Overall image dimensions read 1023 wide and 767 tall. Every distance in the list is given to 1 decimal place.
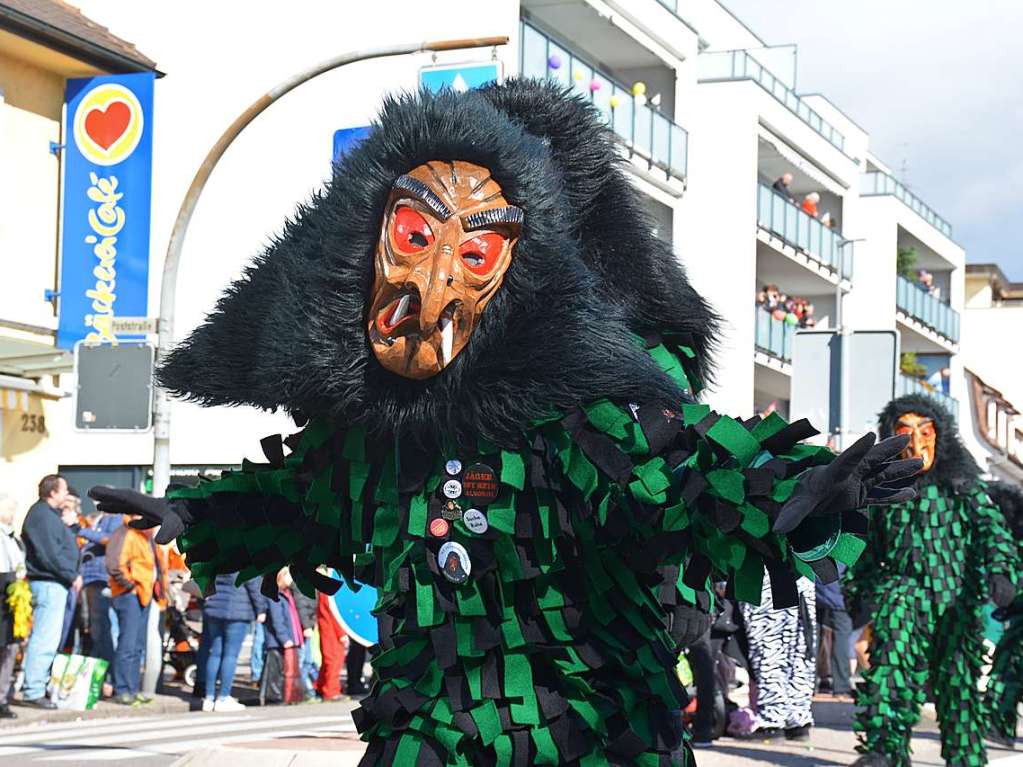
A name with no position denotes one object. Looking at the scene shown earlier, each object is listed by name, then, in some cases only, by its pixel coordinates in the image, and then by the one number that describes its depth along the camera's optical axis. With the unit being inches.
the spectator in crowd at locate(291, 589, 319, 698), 583.5
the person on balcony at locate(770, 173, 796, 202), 1379.2
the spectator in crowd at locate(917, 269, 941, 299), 1857.5
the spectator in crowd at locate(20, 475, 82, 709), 485.1
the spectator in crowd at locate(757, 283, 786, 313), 1341.0
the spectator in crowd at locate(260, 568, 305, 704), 555.8
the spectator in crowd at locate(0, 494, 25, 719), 471.2
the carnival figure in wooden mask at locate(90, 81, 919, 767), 143.3
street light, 501.7
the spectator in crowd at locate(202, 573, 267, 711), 519.5
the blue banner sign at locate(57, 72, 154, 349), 728.3
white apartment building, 957.8
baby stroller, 609.6
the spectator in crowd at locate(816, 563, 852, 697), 590.6
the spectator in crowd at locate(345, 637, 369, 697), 585.3
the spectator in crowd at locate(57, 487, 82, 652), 505.7
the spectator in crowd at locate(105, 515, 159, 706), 510.9
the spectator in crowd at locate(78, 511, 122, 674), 529.3
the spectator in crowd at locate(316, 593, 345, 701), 566.6
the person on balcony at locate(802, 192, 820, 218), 1459.2
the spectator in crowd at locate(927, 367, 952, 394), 1724.2
